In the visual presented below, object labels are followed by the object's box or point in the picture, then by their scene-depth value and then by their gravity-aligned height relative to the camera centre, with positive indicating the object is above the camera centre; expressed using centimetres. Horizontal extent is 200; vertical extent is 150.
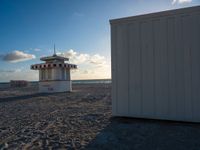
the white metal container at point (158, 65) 403 +29
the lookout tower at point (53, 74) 1345 +34
